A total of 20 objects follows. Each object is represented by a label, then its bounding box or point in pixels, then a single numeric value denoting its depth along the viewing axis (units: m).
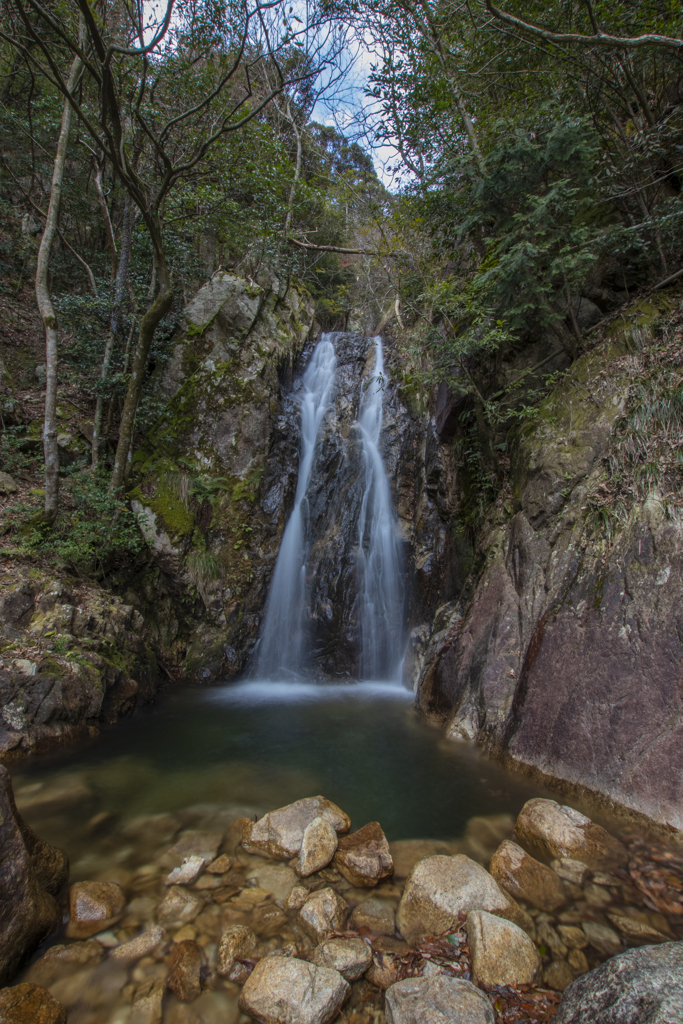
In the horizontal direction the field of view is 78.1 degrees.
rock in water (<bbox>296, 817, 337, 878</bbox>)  3.21
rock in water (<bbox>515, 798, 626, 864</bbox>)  3.27
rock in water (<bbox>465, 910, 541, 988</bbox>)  2.33
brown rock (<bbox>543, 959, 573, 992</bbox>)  2.34
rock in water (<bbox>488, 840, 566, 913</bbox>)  2.92
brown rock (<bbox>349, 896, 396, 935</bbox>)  2.75
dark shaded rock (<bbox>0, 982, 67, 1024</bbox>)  2.08
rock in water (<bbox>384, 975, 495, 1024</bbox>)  2.04
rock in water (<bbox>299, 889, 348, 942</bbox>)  2.72
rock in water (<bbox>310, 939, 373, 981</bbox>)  2.42
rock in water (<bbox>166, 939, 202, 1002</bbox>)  2.34
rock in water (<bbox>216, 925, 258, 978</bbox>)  2.51
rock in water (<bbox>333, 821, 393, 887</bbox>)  3.14
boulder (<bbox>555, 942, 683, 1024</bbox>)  1.76
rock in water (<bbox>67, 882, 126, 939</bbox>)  2.68
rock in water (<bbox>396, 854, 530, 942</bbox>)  2.74
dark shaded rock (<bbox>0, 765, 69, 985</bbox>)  2.35
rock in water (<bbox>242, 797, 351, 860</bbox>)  3.42
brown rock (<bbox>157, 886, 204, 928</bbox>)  2.78
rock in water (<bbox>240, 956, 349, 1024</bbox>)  2.16
